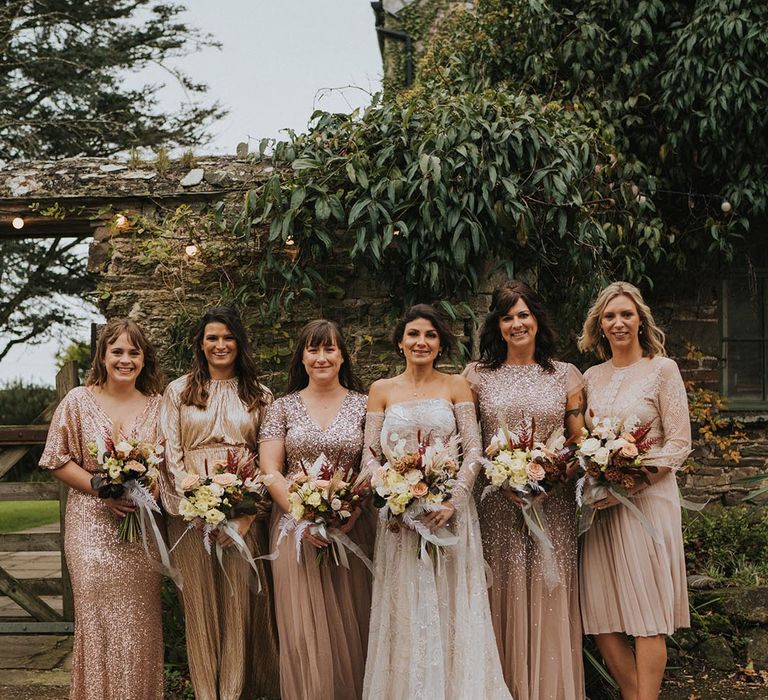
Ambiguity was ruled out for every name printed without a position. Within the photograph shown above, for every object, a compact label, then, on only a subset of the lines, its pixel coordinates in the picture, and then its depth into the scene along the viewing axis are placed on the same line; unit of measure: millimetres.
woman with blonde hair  3695
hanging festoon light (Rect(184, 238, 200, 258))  5504
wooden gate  5512
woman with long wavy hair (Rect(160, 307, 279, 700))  3947
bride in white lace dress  3547
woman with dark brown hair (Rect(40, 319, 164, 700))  3748
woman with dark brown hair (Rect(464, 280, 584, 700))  3770
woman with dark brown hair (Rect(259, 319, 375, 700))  3764
